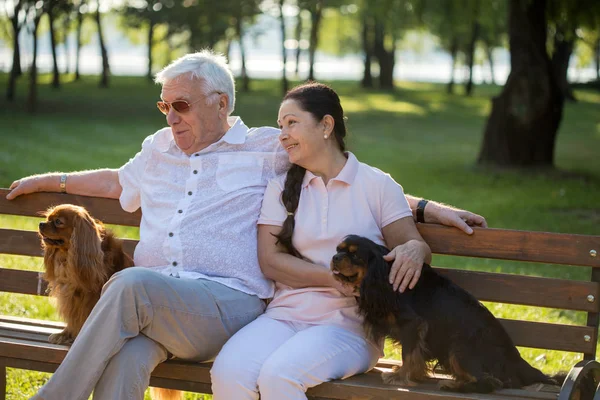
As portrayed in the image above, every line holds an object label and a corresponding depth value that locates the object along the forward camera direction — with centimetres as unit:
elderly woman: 410
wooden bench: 387
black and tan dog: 388
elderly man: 376
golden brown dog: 431
